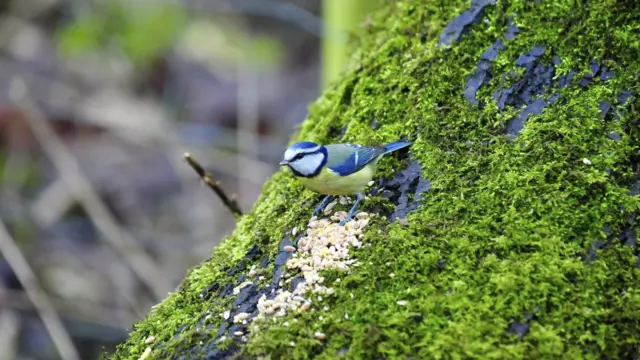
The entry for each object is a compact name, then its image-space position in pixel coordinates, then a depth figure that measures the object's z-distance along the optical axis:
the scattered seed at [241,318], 3.65
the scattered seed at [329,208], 4.60
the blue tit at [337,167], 4.55
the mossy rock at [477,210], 3.32
